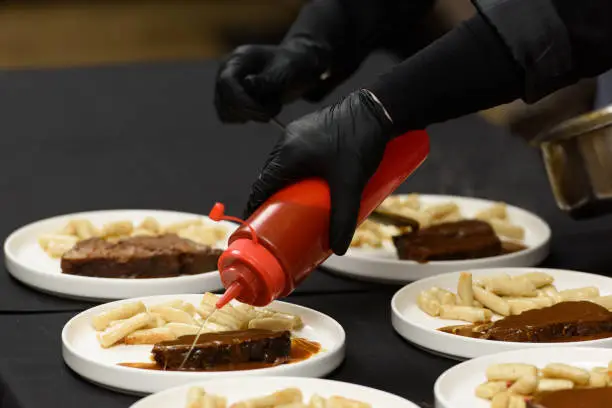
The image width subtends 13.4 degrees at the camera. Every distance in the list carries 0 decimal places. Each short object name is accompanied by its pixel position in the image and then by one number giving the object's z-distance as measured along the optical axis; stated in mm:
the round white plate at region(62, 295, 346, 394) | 2153
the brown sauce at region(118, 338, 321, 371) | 2201
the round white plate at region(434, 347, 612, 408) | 2117
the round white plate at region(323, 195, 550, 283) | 2501
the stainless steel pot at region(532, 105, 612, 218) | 2502
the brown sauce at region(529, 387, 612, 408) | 2067
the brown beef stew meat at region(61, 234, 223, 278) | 2459
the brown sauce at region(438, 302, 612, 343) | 2261
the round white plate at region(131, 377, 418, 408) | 2096
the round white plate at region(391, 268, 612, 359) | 2233
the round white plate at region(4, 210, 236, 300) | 2422
